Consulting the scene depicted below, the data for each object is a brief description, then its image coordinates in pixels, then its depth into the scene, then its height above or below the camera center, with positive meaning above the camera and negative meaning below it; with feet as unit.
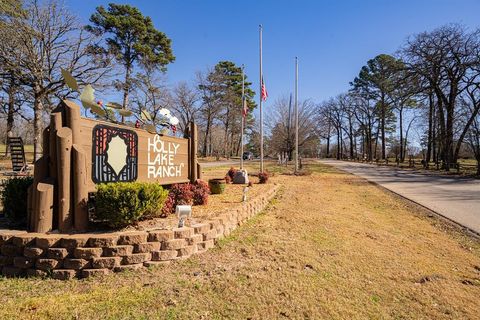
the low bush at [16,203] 13.70 -2.10
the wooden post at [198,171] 23.24 -1.13
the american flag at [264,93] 44.96 +9.34
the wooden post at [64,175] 12.09 -0.75
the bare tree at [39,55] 49.47 +17.54
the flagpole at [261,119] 45.25 +5.76
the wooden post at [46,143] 12.66 +0.55
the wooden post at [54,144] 12.30 +0.50
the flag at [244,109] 43.42 +6.81
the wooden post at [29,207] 12.22 -2.04
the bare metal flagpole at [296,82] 62.84 +15.26
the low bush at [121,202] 12.44 -1.92
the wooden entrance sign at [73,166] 12.06 -0.40
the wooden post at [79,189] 12.37 -1.37
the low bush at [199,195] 19.75 -2.52
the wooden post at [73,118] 12.49 +1.57
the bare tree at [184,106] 119.65 +20.00
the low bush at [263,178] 36.63 -2.60
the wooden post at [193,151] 21.84 +0.38
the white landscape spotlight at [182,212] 13.14 -2.44
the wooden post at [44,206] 11.78 -1.95
